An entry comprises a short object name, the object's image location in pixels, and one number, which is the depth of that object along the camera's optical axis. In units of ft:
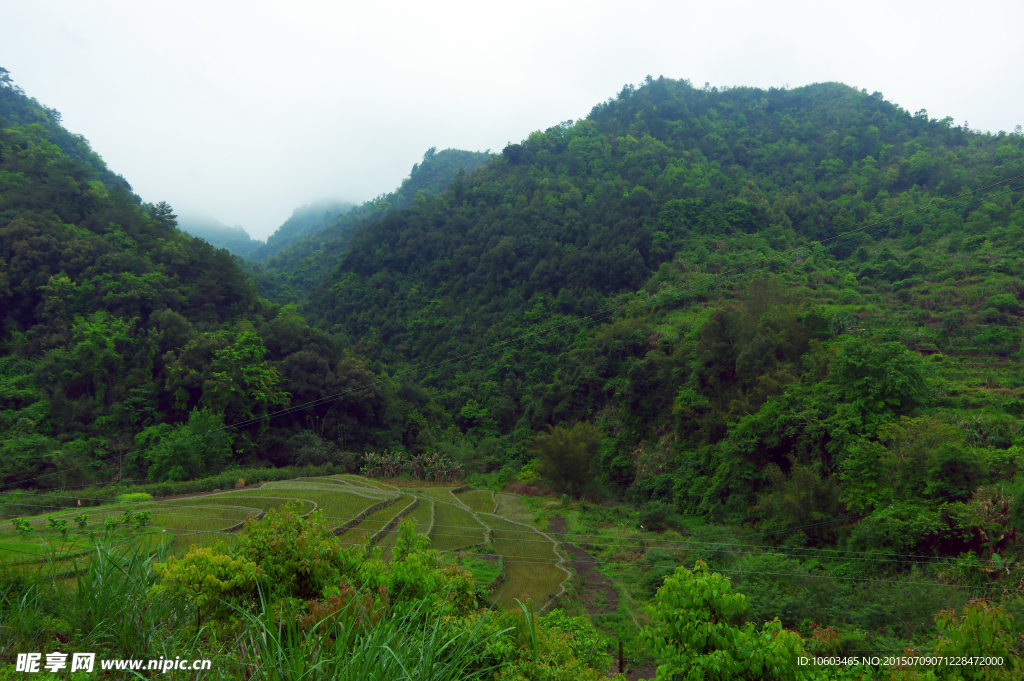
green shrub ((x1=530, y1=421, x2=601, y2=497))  93.09
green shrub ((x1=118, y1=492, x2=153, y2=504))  64.60
